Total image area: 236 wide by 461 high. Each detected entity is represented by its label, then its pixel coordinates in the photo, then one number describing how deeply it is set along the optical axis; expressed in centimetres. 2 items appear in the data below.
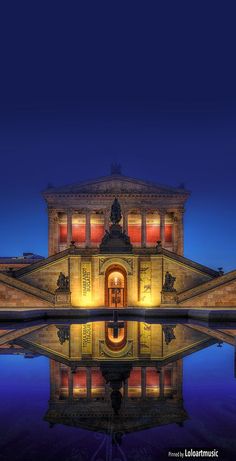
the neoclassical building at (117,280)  2616
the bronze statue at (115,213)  2634
